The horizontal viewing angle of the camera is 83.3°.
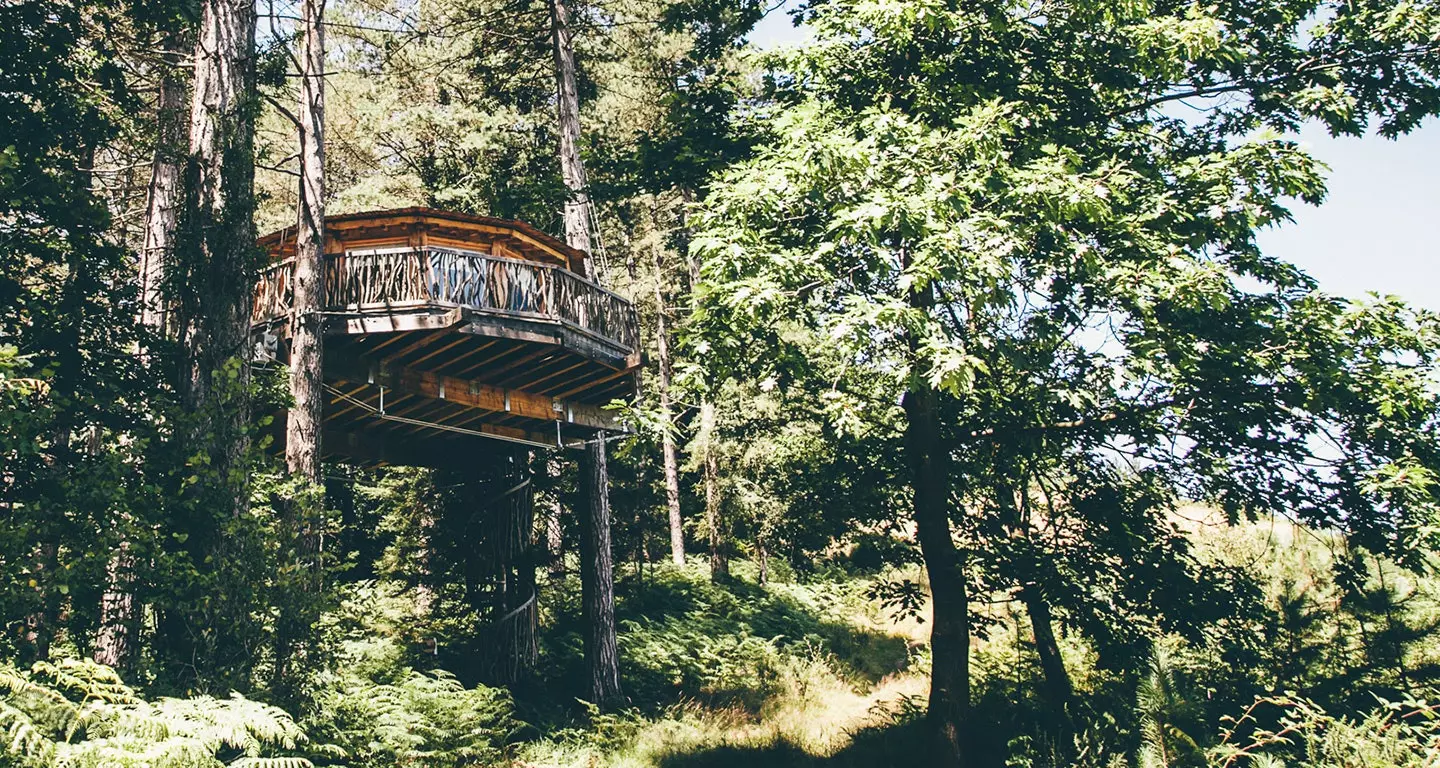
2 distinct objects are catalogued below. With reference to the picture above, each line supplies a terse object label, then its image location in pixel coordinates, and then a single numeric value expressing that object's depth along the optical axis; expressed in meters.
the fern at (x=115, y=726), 4.99
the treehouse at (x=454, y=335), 11.45
